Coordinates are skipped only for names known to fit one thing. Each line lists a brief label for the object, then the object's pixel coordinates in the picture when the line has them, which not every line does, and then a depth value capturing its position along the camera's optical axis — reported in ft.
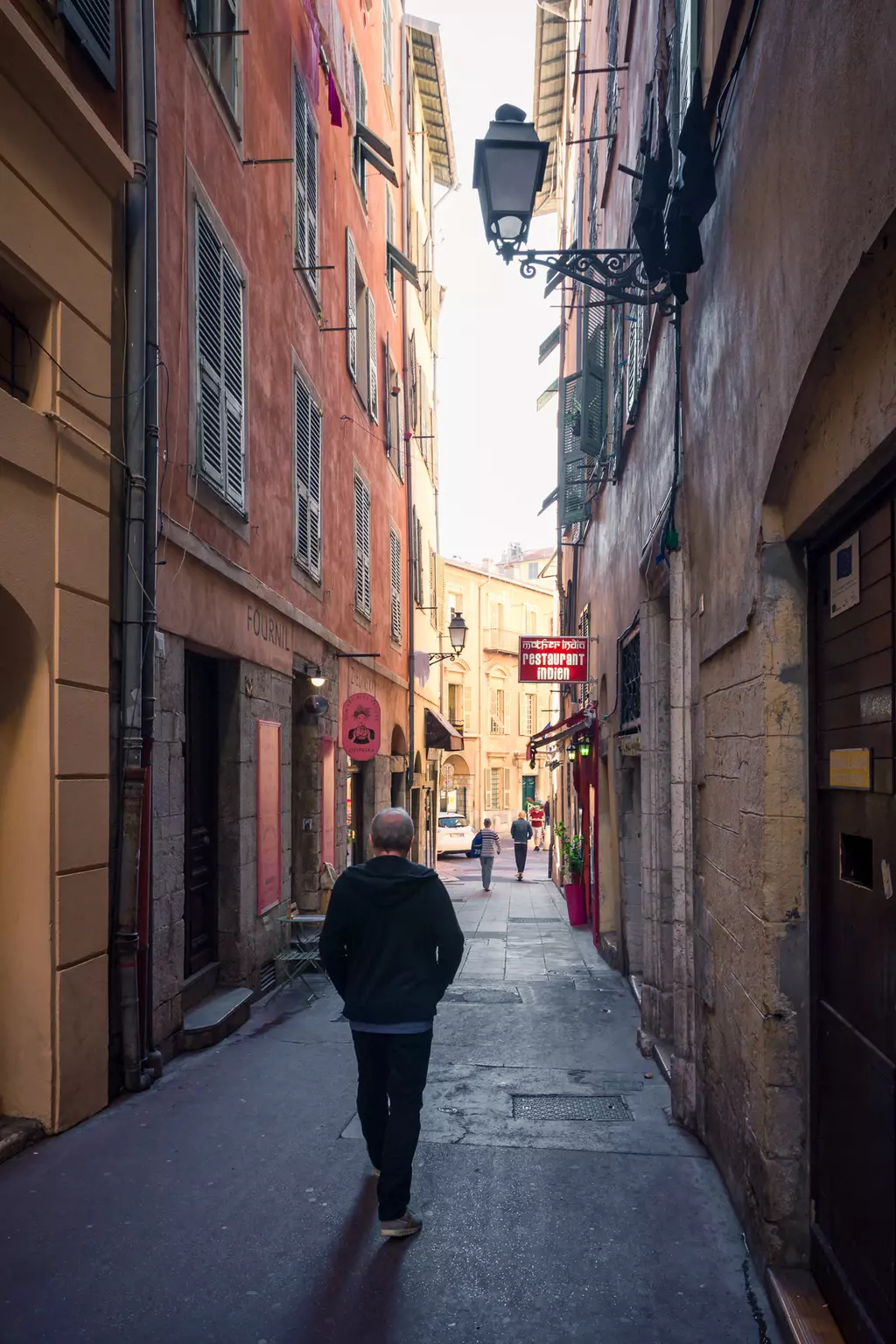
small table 31.83
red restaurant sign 48.29
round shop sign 41.65
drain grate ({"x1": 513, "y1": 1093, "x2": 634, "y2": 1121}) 18.86
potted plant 49.39
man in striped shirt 72.13
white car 109.29
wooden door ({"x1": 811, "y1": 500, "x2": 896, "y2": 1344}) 9.18
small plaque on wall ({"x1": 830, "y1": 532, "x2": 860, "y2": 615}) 10.39
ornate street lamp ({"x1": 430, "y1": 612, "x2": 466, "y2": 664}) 71.00
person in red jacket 130.49
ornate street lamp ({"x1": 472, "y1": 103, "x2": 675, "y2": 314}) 18.37
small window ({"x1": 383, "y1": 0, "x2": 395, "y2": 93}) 64.93
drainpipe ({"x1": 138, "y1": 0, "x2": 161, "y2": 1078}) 20.83
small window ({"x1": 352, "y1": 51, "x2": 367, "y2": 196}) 52.24
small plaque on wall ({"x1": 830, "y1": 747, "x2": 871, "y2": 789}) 9.79
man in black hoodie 14.05
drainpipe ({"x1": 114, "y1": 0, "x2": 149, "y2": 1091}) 19.85
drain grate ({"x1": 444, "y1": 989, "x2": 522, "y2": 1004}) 29.55
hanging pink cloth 41.19
